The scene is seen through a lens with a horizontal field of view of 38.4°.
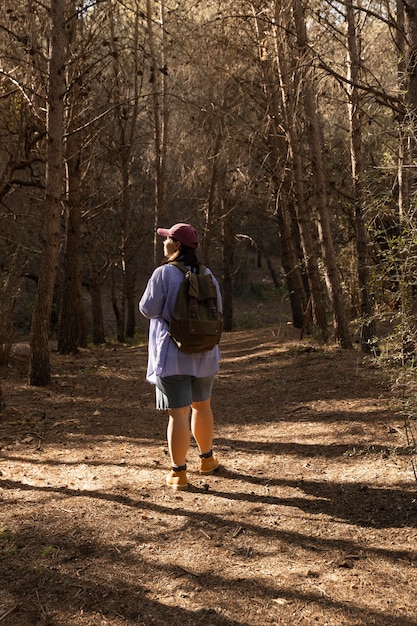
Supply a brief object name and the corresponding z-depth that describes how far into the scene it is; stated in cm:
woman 421
